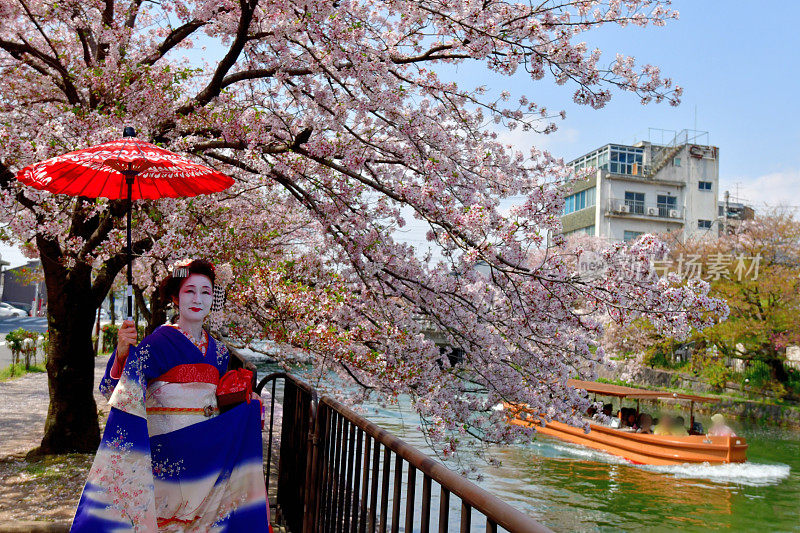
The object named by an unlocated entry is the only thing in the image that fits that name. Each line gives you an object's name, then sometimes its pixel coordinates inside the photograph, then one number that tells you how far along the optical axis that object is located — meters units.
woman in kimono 2.80
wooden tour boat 17.23
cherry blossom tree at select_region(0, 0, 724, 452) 5.71
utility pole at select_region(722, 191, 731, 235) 41.61
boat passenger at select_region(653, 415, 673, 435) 18.87
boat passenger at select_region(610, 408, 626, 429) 20.17
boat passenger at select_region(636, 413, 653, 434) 19.58
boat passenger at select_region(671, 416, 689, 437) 18.66
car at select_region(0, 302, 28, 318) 49.72
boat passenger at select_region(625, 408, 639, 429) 20.19
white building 44.56
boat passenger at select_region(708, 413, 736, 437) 17.38
